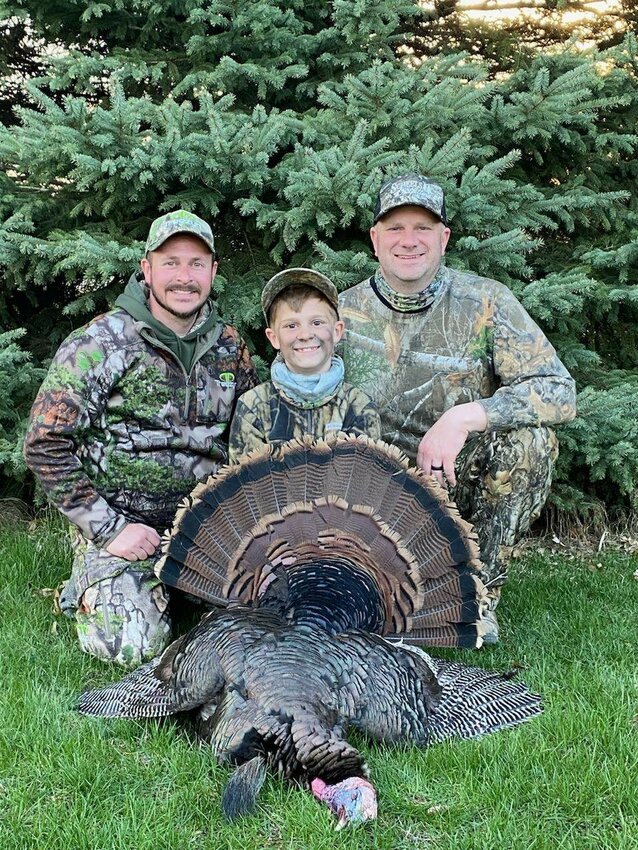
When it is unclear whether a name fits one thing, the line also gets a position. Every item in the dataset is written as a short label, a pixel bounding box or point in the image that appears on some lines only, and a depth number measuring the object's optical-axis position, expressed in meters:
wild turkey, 2.39
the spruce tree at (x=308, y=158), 4.44
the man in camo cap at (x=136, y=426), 3.62
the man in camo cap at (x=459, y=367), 3.91
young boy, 3.58
